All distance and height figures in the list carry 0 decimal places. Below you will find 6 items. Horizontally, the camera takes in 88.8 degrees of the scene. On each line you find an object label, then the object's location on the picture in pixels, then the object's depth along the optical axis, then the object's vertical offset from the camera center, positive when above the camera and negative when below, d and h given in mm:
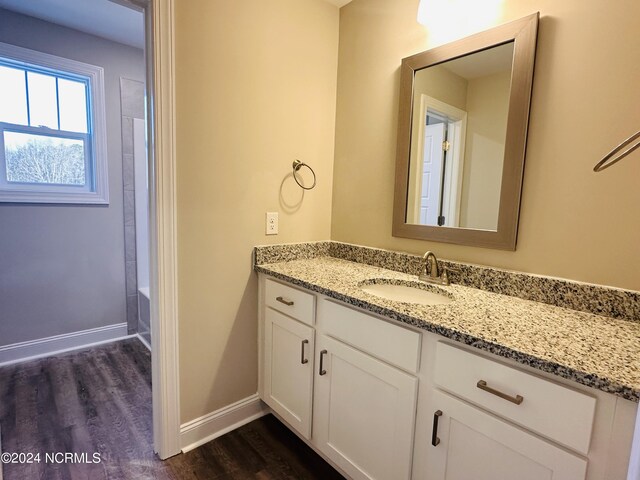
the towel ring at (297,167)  1818 +197
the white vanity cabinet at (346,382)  1105 -714
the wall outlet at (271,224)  1763 -126
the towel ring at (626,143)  737 +164
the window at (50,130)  2260 +459
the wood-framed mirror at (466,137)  1260 +309
